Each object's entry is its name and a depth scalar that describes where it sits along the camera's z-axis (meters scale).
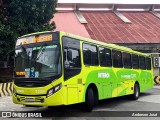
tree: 18.97
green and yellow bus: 9.47
